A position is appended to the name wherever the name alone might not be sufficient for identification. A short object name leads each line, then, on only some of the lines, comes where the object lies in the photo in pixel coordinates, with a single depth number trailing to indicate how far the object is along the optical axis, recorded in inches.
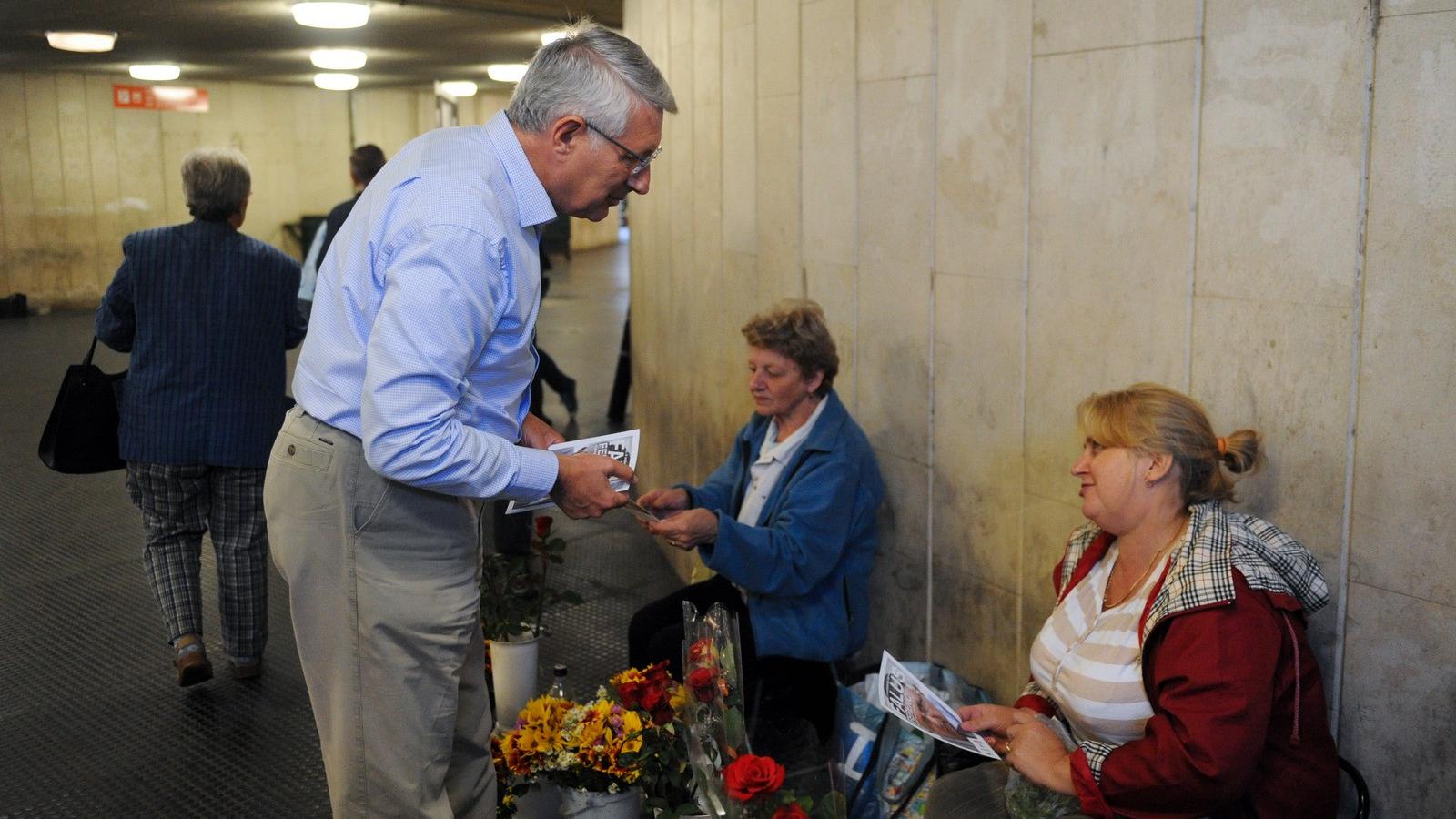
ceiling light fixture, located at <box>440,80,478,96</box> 682.2
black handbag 158.1
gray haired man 74.7
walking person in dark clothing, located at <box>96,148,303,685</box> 156.3
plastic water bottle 119.8
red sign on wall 616.7
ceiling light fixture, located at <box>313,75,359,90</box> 580.4
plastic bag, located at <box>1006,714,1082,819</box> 84.3
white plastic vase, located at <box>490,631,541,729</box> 149.0
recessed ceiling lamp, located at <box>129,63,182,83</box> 534.6
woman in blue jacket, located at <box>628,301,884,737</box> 119.1
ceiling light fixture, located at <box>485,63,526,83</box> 543.8
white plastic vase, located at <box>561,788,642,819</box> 109.3
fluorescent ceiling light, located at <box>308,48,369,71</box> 475.2
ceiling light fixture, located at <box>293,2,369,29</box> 310.8
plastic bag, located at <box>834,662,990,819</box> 109.0
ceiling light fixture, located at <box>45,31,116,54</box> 397.7
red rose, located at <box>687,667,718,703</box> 98.5
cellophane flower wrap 98.6
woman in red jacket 75.4
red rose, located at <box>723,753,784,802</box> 88.6
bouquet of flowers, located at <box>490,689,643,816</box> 107.6
